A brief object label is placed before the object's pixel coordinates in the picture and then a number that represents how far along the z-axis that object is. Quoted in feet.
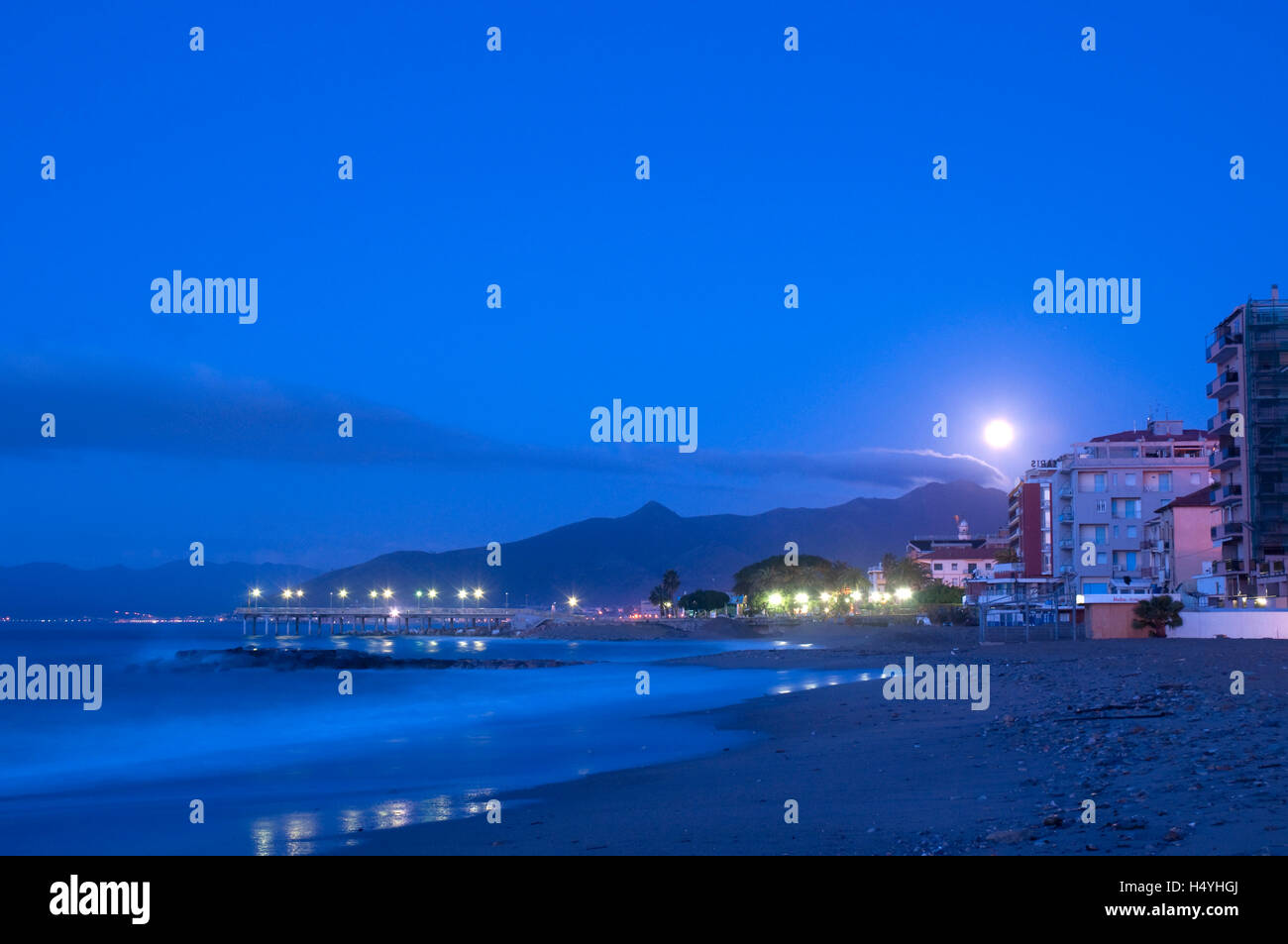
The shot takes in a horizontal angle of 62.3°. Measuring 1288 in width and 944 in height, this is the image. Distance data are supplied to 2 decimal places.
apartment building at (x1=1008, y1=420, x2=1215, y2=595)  290.15
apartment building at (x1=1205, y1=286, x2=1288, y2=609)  205.57
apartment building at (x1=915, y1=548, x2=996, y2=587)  525.34
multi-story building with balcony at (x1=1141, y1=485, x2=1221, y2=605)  238.07
